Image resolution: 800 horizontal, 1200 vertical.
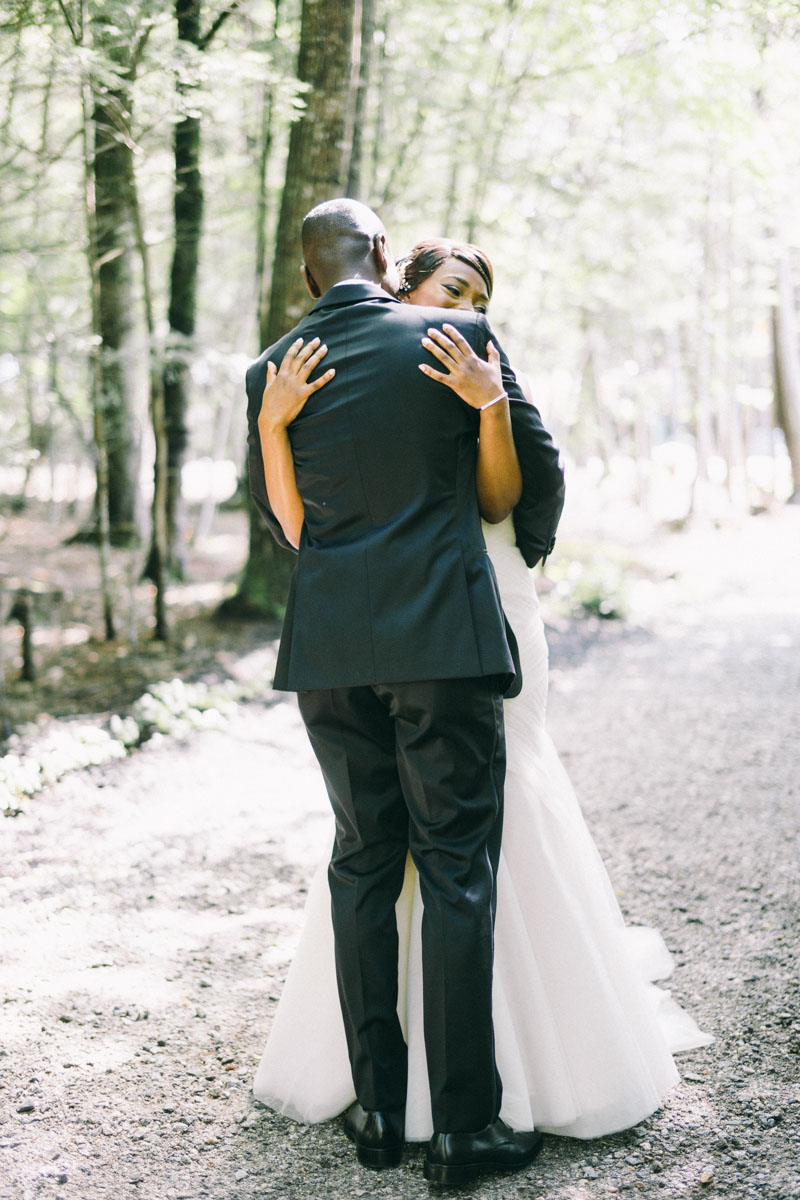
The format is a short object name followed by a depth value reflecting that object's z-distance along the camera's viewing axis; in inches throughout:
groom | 90.7
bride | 101.0
